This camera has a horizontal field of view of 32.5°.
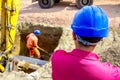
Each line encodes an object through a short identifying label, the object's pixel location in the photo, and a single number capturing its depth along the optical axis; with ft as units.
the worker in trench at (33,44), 21.79
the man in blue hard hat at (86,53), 5.35
